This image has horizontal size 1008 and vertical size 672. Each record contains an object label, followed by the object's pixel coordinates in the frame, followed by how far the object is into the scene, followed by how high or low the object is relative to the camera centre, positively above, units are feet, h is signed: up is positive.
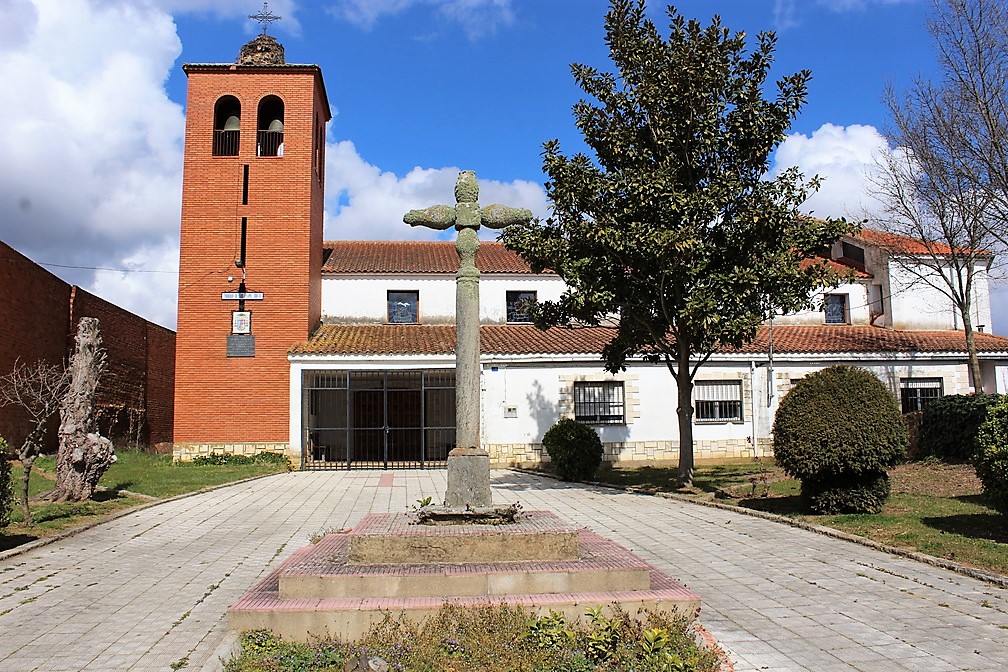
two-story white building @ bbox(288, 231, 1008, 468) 68.49 +4.78
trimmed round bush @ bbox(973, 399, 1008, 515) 26.35 -1.55
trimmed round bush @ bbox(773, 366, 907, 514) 31.22 -1.00
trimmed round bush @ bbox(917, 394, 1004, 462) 53.42 -0.98
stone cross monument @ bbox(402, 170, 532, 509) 23.84 +2.81
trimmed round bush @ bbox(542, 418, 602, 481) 54.75 -2.45
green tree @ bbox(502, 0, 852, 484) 40.16 +11.75
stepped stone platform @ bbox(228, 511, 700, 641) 17.30 -3.91
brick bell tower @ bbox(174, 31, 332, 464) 68.74 +16.16
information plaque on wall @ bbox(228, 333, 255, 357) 69.56 +7.02
